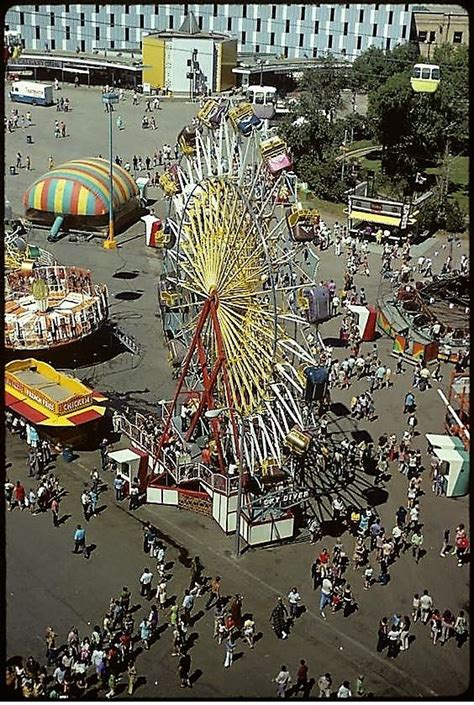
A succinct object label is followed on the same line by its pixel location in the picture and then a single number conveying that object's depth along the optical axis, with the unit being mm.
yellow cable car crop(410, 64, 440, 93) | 43094
